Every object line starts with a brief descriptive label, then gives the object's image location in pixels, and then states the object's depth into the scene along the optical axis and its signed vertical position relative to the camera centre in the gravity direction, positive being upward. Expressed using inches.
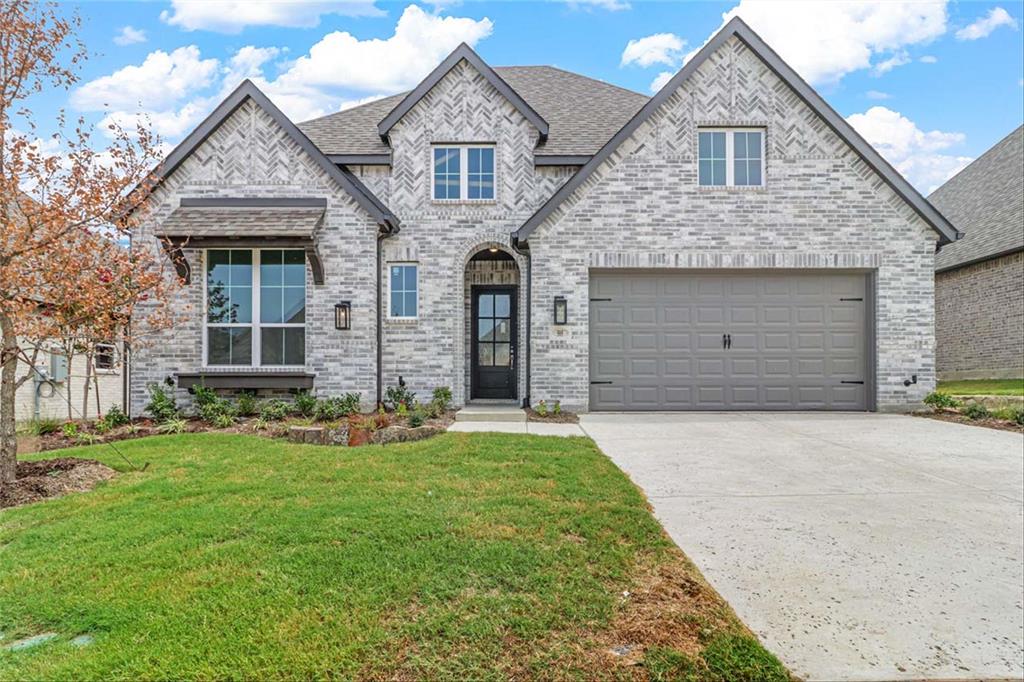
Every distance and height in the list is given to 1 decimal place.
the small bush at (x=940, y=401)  399.9 -40.0
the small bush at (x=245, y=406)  385.7 -43.9
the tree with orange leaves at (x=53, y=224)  195.6 +45.2
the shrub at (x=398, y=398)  418.0 -40.6
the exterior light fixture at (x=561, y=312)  407.8 +25.4
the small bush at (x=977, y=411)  369.1 -44.4
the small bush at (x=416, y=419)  337.9 -46.1
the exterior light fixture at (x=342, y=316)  405.1 +21.9
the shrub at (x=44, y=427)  335.0 -51.8
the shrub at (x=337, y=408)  381.7 -44.5
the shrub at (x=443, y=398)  412.8 -41.2
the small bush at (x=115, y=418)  362.5 -50.2
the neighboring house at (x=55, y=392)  467.5 -42.5
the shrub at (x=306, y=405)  388.5 -42.9
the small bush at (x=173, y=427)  338.3 -51.8
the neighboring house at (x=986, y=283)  627.2 +79.6
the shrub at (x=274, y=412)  373.2 -46.1
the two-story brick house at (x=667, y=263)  406.9 +62.9
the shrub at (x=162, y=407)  378.3 -43.8
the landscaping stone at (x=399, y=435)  290.5 -48.7
